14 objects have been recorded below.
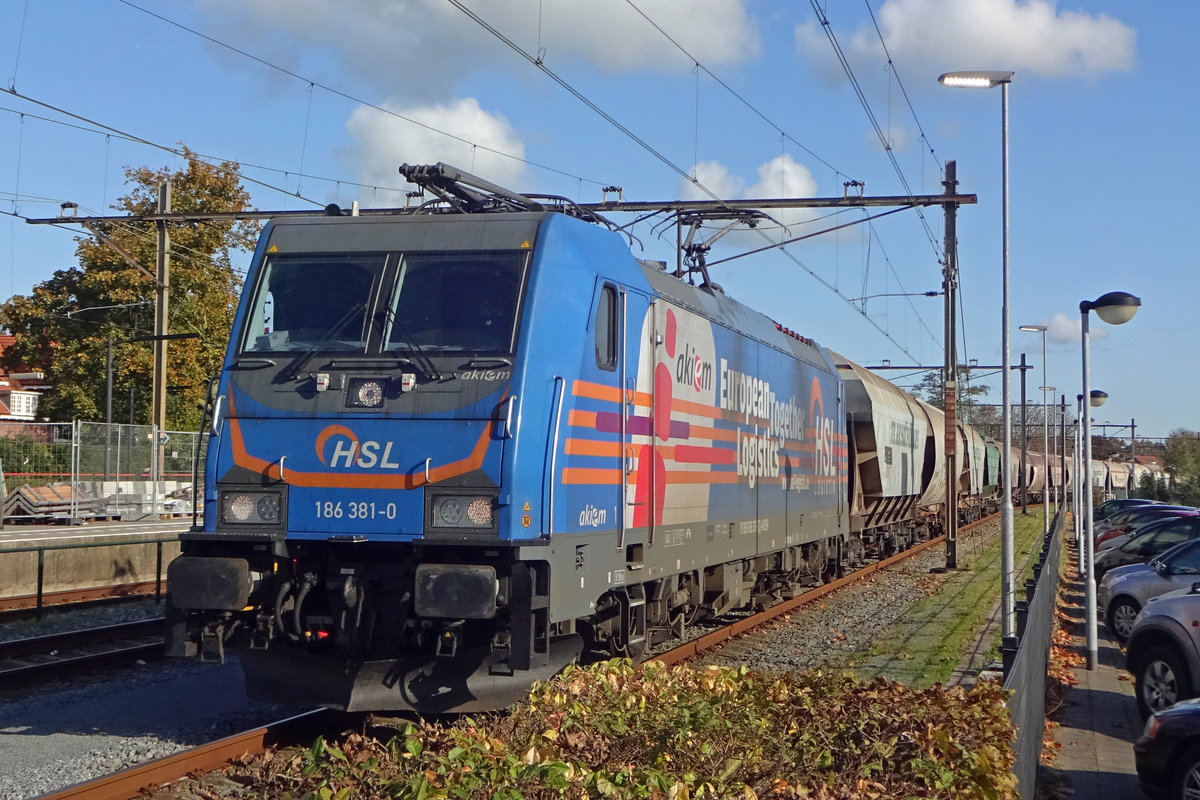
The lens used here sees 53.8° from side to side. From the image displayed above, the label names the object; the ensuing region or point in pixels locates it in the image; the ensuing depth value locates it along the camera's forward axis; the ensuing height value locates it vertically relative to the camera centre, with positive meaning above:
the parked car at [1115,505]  41.34 -1.23
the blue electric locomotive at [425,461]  8.22 +0.02
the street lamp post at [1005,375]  13.41 +1.16
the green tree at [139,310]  42.12 +5.51
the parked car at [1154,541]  20.80 -1.24
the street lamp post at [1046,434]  38.49 +1.55
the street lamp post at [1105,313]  13.98 +1.89
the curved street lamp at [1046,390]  35.55 +3.14
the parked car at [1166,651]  10.12 -1.58
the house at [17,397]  70.69 +3.79
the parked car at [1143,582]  14.84 -1.45
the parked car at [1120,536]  23.92 -1.48
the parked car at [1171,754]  7.56 -1.84
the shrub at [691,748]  4.96 -1.33
